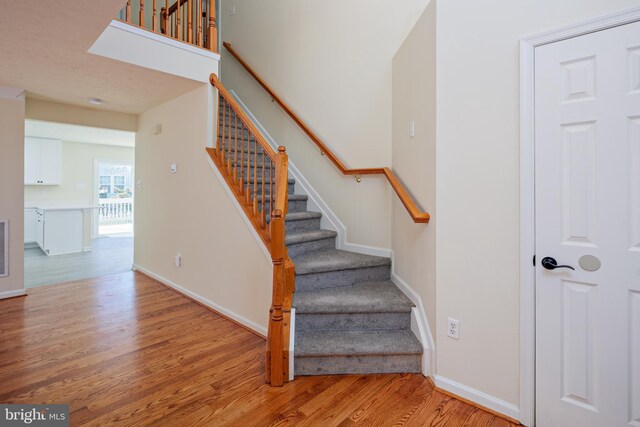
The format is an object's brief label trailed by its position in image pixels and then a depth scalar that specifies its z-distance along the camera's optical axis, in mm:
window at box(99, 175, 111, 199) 8445
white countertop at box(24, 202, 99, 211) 5883
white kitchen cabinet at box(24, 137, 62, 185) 6469
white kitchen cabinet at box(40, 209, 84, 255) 5793
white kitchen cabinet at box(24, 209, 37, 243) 6410
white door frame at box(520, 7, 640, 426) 1619
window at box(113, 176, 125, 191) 8742
